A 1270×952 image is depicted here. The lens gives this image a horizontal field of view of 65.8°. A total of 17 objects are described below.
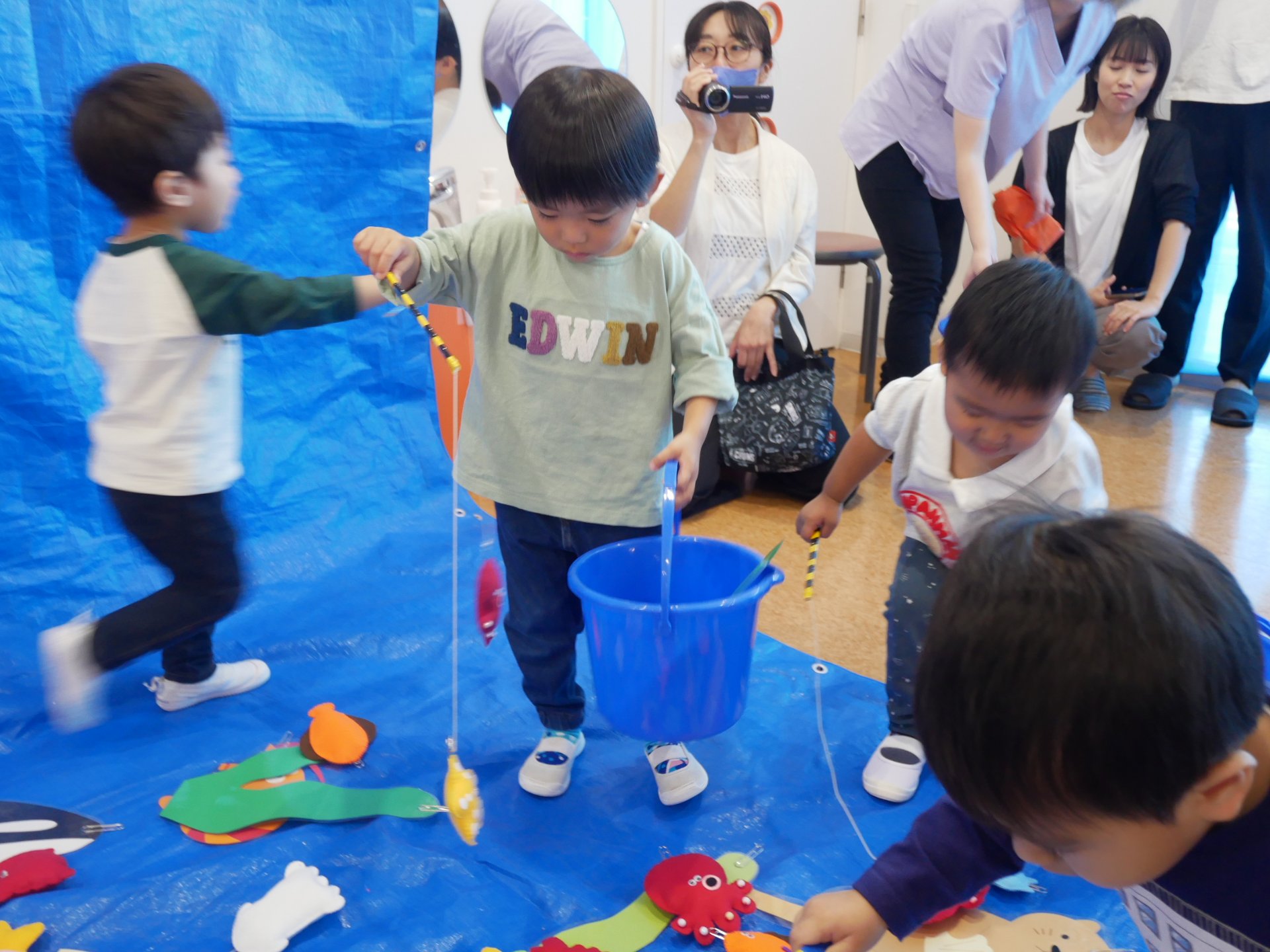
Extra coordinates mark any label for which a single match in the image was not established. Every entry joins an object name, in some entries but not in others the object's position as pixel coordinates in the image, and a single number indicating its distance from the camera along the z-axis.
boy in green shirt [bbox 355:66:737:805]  1.14
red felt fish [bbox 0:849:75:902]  1.05
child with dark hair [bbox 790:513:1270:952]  0.49
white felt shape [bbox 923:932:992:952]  0.99
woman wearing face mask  1.98
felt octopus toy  1.02
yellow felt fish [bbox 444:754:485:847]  1.09
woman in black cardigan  2.74
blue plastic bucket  1.04
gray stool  2.65
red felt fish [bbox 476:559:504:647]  1.27
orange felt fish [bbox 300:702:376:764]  1.30
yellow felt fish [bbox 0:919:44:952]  0.97
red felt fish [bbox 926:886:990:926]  1.02
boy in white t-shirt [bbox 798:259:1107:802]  1.02
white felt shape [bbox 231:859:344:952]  0.99
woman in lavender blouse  1.71
